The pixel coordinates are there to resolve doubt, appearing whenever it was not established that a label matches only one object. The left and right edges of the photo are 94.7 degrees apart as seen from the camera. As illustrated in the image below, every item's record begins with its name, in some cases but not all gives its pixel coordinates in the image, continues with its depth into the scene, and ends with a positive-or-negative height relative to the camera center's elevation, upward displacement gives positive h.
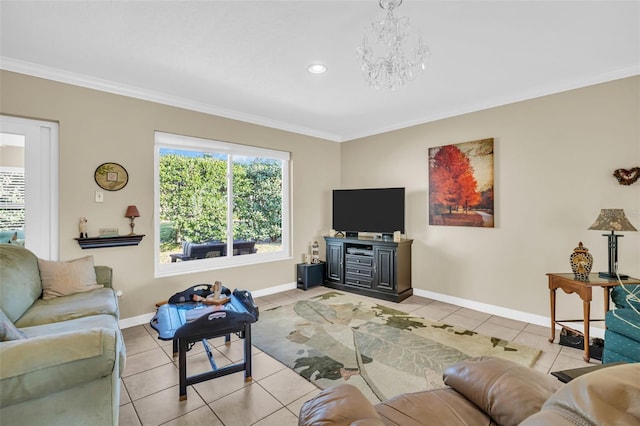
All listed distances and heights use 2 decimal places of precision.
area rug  2.36 -1.31
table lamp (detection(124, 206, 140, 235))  3.34 +0.00
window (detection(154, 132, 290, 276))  3.81 +0.12
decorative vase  2.73 -0.46
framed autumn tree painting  3.84 +0.40
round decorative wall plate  3.22 +0.40
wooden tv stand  4.38 -0.85
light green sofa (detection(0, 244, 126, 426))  1.22 -0.74
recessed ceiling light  2.88 +1.44
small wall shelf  3.10 -0.31
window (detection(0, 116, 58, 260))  2.82 +0.27
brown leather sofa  0.60 -0.68
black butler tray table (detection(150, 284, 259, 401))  2.09 -0.83
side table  2.61 -0.68
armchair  2.06 -0.90
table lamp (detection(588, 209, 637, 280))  2.62 -0.12
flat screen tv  4.59 +0.05
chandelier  2.09 +1.28
